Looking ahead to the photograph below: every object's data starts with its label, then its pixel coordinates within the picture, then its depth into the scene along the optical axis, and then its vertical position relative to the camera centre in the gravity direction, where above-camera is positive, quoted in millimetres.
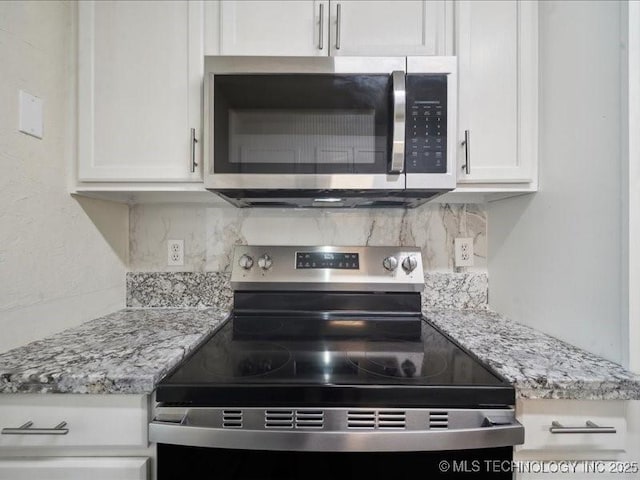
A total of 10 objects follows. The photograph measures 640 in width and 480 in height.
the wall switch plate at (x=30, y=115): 947 +358
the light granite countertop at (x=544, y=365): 741 -308
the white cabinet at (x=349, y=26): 1076 +688
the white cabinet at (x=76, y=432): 748 -441
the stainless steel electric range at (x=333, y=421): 705 -397
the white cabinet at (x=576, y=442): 758 -461
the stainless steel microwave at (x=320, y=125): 998 +342
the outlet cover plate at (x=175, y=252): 1416 -61
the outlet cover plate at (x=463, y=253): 1411 -58
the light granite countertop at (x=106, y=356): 742 -306
